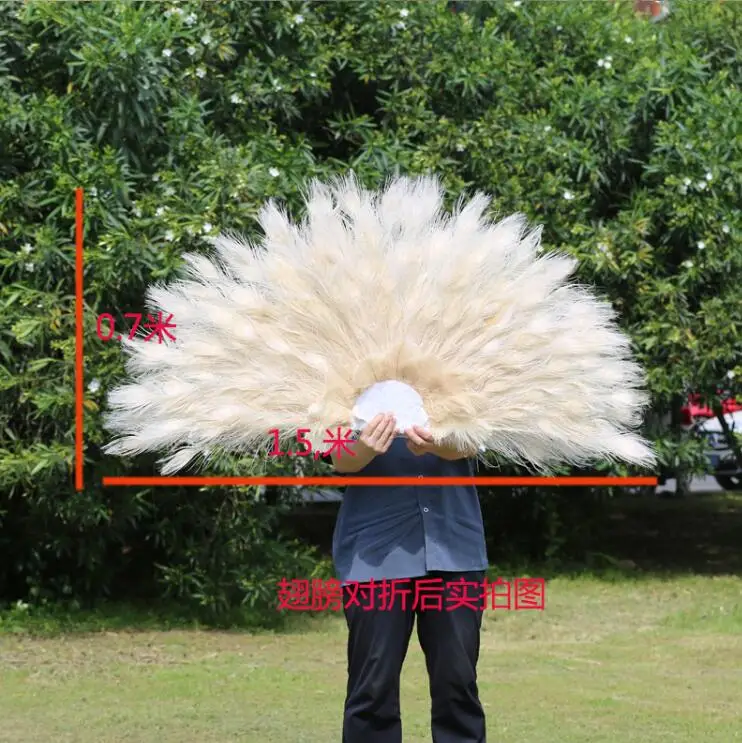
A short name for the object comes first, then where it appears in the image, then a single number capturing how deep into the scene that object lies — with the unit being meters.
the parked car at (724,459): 10.26
